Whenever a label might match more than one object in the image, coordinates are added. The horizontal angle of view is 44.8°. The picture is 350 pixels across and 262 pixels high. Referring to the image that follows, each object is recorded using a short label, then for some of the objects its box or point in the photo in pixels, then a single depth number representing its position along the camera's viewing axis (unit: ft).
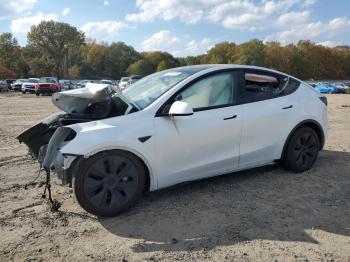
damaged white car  15.14
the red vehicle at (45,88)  118.42
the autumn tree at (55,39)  291.38
